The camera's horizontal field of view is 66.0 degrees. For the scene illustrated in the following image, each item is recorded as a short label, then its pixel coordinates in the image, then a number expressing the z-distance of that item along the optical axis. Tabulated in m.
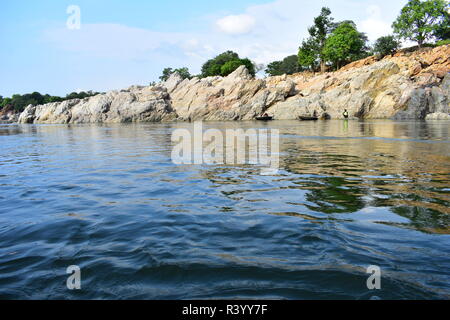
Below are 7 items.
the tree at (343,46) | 75.38
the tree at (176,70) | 118.60
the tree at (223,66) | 84.31
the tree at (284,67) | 97.33
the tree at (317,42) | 80.12
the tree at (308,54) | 81.00
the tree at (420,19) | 72.06
